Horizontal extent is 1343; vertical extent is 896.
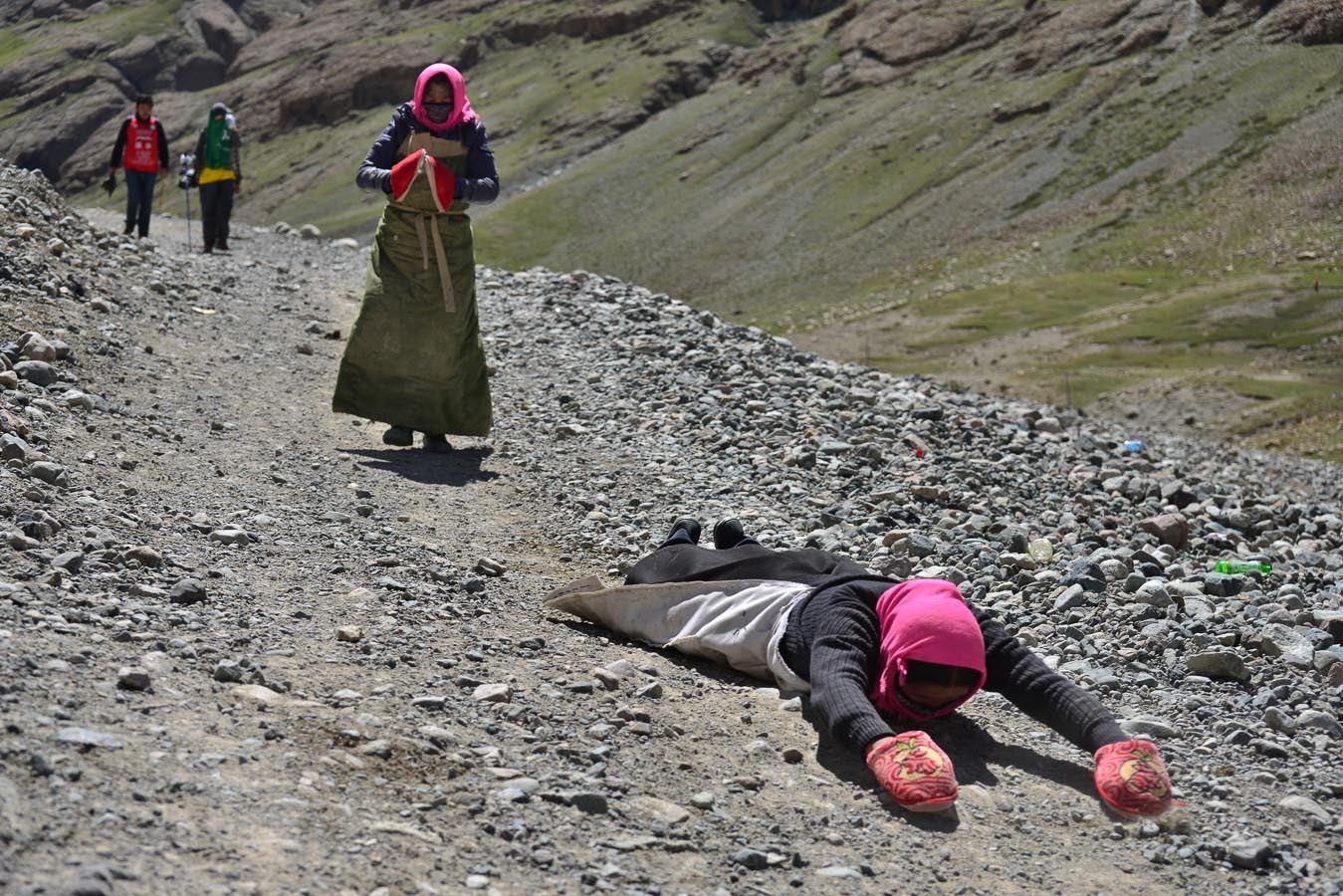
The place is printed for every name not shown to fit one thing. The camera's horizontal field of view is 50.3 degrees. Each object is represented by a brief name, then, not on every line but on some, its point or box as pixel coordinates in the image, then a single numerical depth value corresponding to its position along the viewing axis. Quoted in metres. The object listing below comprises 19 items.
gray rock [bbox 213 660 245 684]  4.82
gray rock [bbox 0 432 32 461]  6.89
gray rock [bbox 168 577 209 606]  5.57
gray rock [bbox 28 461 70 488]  6.85
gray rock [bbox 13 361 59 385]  9.15
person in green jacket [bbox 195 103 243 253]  20.33
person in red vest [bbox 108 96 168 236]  20.14
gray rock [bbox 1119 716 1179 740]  5.76
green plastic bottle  8.58
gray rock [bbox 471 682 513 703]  5.23
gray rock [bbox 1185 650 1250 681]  6.41
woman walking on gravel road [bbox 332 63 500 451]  9.83
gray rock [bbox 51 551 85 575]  5.54
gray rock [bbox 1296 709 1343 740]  5.83
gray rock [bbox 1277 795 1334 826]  5.01
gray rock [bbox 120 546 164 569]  5.93
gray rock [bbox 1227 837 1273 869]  4.62
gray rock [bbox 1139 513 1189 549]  9.44
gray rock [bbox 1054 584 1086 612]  7.48
